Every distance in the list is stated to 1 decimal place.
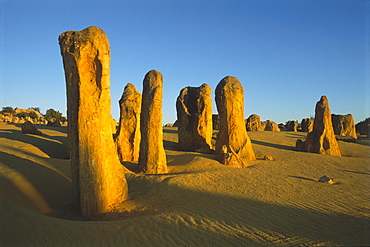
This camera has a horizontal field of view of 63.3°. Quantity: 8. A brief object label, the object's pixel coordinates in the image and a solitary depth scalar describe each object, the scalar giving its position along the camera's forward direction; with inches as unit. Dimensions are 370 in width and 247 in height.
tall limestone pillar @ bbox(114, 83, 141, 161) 508.4
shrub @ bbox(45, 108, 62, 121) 1689.5
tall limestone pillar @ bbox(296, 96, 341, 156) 596.1
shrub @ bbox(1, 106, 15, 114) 1795.5
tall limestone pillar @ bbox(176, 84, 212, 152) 623.5
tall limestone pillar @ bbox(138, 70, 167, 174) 406.6
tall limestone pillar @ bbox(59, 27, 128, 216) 272.5
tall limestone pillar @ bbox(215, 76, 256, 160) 532.1
